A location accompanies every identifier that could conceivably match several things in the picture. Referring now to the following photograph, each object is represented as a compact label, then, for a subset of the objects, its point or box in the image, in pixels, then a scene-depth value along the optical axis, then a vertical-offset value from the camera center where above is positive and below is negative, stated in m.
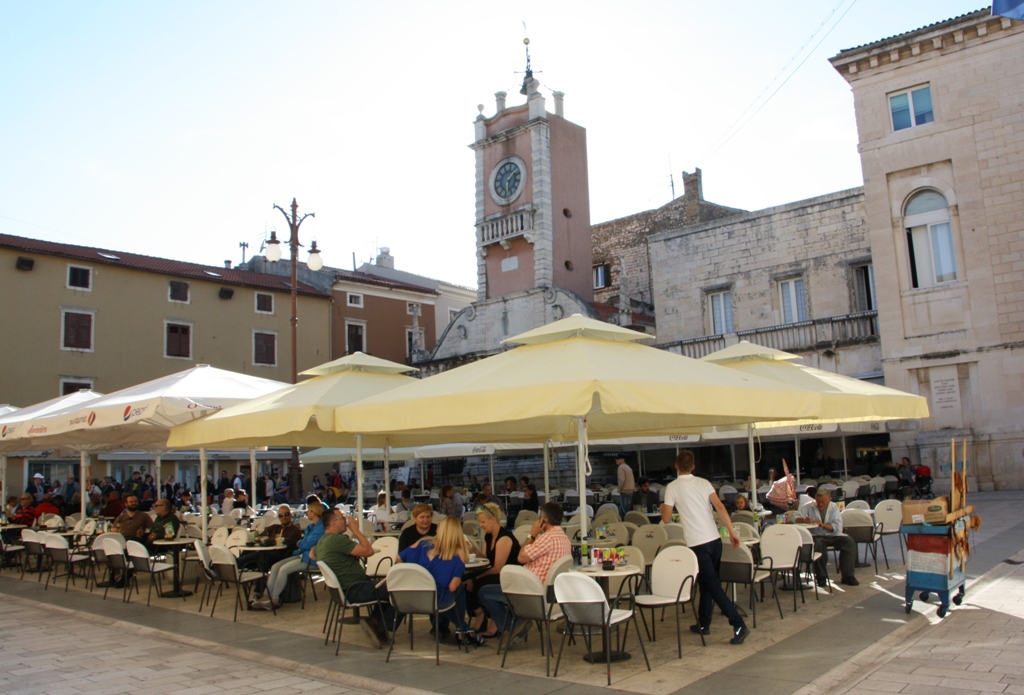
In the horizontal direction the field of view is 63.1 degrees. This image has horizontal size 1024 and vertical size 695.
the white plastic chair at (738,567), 7.45 -1.05
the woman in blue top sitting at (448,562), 7.05 -0.83
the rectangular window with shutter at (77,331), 30.47 +5.41
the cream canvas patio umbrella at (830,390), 9.06 +0.65
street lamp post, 18.72 +4.87
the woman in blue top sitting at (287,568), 9.22 -1.08
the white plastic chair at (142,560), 9.75 -0.98
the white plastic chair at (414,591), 6.79 -1.02
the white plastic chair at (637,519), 10.56 -0.82
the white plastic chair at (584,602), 5.98 -1.03
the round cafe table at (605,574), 6.53 -0.93
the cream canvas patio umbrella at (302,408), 8.90 +0.67
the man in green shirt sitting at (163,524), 11.11 -0.65
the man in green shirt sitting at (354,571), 7.44 -0.95
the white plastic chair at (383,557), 8.58 -0.94
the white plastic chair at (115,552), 10.18 -0.91
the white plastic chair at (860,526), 9.97 -0.97
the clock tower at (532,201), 30.17 +9.55
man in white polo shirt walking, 6.93 -0.65
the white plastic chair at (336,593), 7.32 -1.10
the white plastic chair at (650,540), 8.42 -0.86
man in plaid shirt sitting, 6.94 -0.79
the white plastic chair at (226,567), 8.75 -0.99
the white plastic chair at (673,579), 6.63 -1.01
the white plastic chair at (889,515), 10.84 -0.93
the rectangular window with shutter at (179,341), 33.28 +5.32
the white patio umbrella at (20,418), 12.91 +1.02
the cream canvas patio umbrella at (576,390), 6.31 +0.54
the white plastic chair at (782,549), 7.93 -0.96
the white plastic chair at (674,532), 8.84 -0.84
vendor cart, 7.41 -1.07
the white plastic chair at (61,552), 11.33 -0.99
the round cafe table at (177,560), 10.64 -1.10
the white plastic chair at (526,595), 6.22 -1.01
